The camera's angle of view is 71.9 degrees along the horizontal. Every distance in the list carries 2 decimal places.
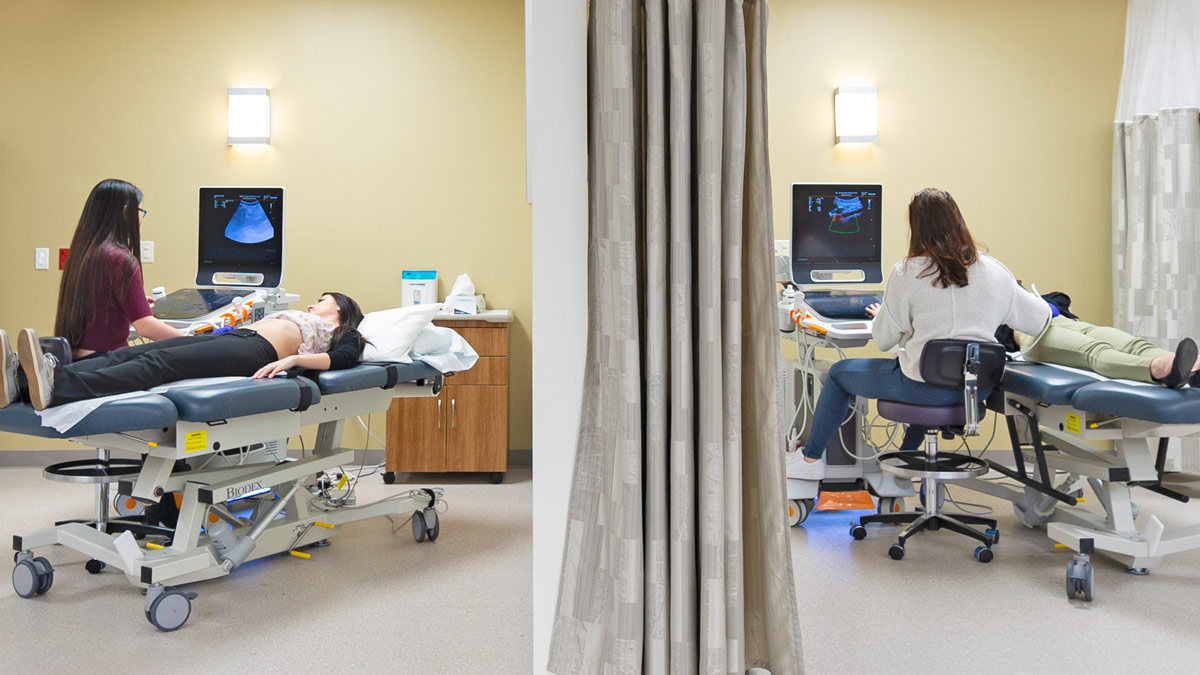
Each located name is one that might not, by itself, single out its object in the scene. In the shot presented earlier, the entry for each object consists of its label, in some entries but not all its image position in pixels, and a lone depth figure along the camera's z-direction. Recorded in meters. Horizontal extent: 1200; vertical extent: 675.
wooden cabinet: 4.16
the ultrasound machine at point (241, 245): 3.79
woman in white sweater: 2.92
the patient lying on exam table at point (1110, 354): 2.49
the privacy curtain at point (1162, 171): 3.96
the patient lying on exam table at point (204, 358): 2.30
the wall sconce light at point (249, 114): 4.50
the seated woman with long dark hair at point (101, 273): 2.89
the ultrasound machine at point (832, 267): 3.60
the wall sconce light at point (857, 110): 4.44
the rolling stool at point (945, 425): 2.80
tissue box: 4.30
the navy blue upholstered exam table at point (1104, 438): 2.49
